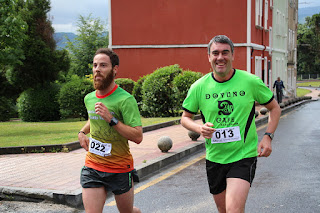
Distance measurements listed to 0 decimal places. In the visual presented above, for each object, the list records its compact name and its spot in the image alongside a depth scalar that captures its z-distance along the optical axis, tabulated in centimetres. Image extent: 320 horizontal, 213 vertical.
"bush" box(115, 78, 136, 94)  2477
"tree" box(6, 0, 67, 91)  2434
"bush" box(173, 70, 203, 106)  2069
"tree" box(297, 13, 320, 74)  9919
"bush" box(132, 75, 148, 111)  2302
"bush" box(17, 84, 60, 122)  2403
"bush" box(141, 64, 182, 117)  2034
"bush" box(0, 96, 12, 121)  3038
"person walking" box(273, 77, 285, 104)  3158
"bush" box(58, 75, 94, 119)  2209
